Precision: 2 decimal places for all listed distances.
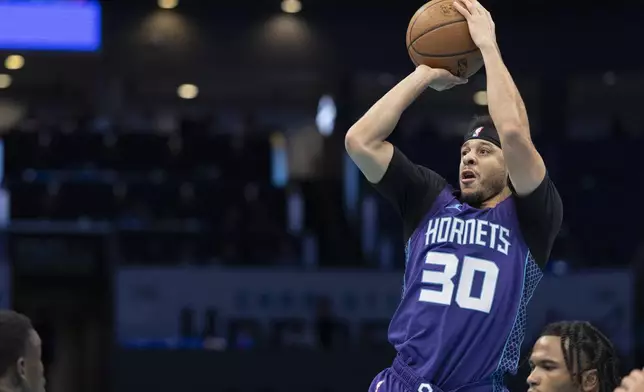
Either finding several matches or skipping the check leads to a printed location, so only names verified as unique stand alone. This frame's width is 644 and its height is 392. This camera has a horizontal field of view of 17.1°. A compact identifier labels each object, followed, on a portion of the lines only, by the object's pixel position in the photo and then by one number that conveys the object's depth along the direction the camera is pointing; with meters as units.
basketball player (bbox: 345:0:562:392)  8.16
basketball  8.68
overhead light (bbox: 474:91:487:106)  37.82
